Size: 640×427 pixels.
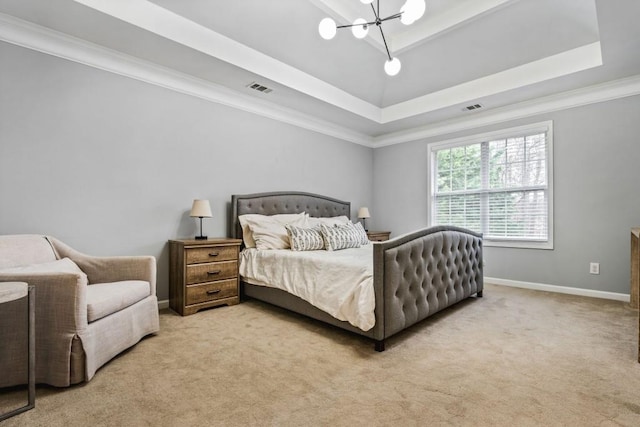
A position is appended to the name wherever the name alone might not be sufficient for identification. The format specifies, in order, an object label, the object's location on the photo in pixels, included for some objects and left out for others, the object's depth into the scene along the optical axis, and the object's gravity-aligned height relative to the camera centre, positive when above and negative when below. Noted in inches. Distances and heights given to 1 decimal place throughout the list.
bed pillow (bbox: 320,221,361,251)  136.6 -9.8
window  159.2 +17.1
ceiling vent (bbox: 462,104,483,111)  166.4 +59.1
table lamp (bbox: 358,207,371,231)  203.9 +1.5
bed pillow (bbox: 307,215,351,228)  158.1 -3.0
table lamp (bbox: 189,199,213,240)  126.0 +2.5
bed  85.0 -20.3
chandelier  79.0 +53.5
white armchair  65.6 -23.8
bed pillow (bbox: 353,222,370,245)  150.0 -9.2
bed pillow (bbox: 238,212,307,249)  138.3 -5.9
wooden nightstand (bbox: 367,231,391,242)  192.1 -12.8
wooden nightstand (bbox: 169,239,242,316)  117.1 -23.4
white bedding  87.1 -21.0
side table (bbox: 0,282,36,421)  56.7 -23.1
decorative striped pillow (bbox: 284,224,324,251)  132.6 -10.2
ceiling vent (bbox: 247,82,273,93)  142.4 +60.3
